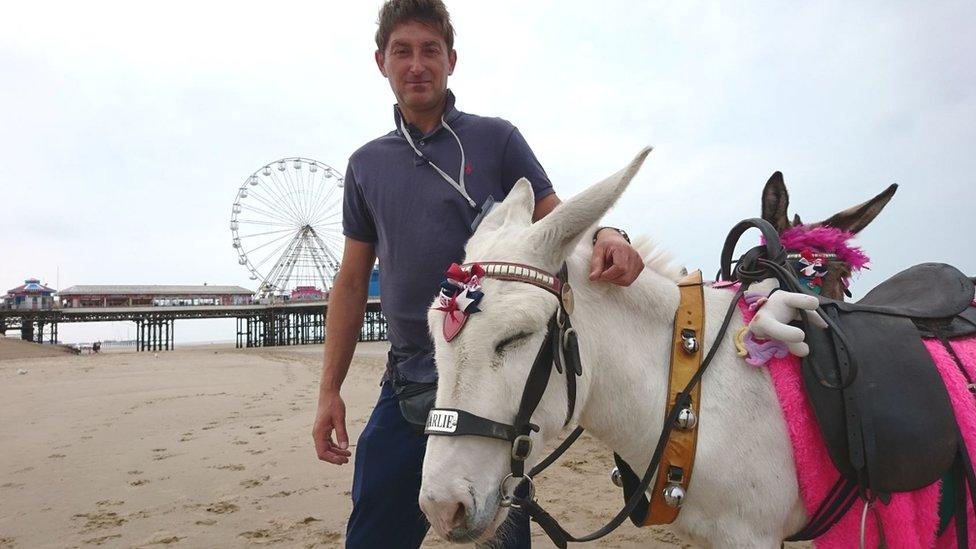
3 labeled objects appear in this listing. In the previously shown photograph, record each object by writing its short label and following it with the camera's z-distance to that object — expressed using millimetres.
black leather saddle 1415
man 1973
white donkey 1237
